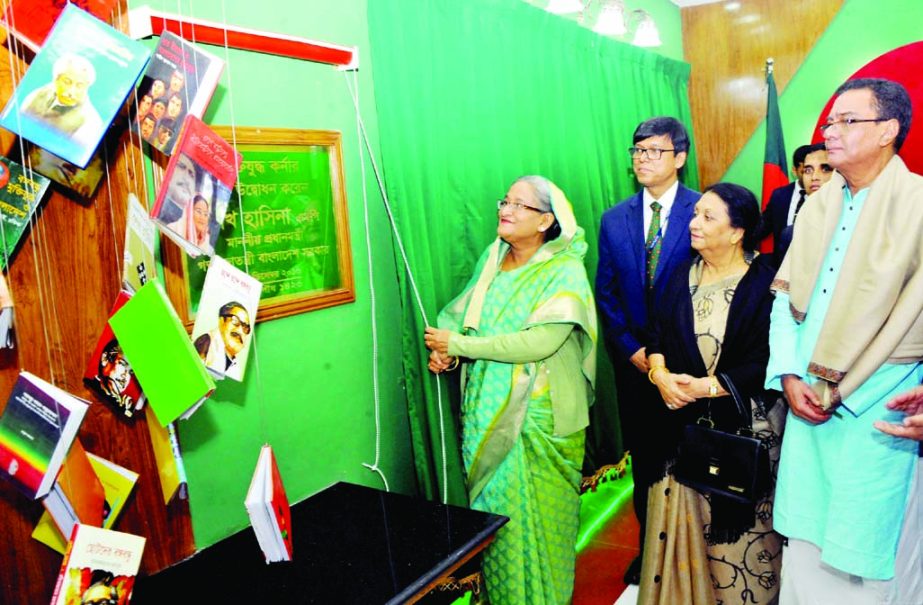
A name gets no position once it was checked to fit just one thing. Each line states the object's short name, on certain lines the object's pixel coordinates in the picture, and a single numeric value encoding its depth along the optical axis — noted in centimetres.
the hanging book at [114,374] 133
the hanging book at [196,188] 127
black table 146
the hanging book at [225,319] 137
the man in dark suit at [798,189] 301
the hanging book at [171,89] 134
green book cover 121
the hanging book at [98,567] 107
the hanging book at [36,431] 108
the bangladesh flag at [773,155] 427
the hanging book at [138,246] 142
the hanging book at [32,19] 118
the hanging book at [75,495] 120
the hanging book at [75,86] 109
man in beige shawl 166
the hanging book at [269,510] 137
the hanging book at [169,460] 145
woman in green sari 217
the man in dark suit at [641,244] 248
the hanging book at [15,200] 124
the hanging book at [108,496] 133
